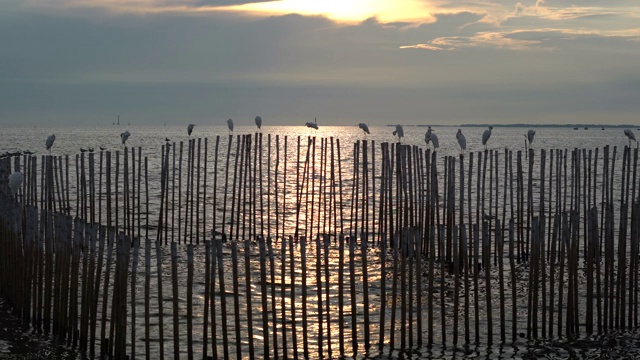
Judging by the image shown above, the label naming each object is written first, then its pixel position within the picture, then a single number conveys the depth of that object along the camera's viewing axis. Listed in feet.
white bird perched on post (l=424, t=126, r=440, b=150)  75.91
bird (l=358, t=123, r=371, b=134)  93.95
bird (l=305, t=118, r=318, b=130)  105.09
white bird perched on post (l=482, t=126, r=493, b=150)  83.79
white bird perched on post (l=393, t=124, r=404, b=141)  90.22
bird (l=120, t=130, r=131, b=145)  90.13
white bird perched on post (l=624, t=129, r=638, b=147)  80.23
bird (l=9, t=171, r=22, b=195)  48.49
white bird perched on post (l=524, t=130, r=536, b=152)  83.64
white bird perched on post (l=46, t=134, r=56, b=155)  82.72
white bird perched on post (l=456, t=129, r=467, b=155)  76.07
